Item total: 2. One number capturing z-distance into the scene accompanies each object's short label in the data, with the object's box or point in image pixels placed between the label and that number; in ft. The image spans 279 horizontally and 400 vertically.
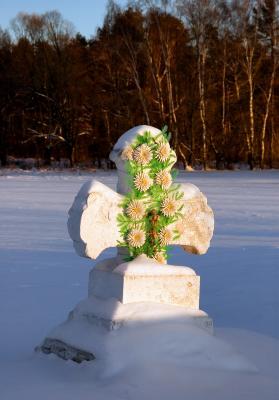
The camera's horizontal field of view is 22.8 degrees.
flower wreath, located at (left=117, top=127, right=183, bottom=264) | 14.87
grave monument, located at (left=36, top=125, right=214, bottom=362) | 13.98
